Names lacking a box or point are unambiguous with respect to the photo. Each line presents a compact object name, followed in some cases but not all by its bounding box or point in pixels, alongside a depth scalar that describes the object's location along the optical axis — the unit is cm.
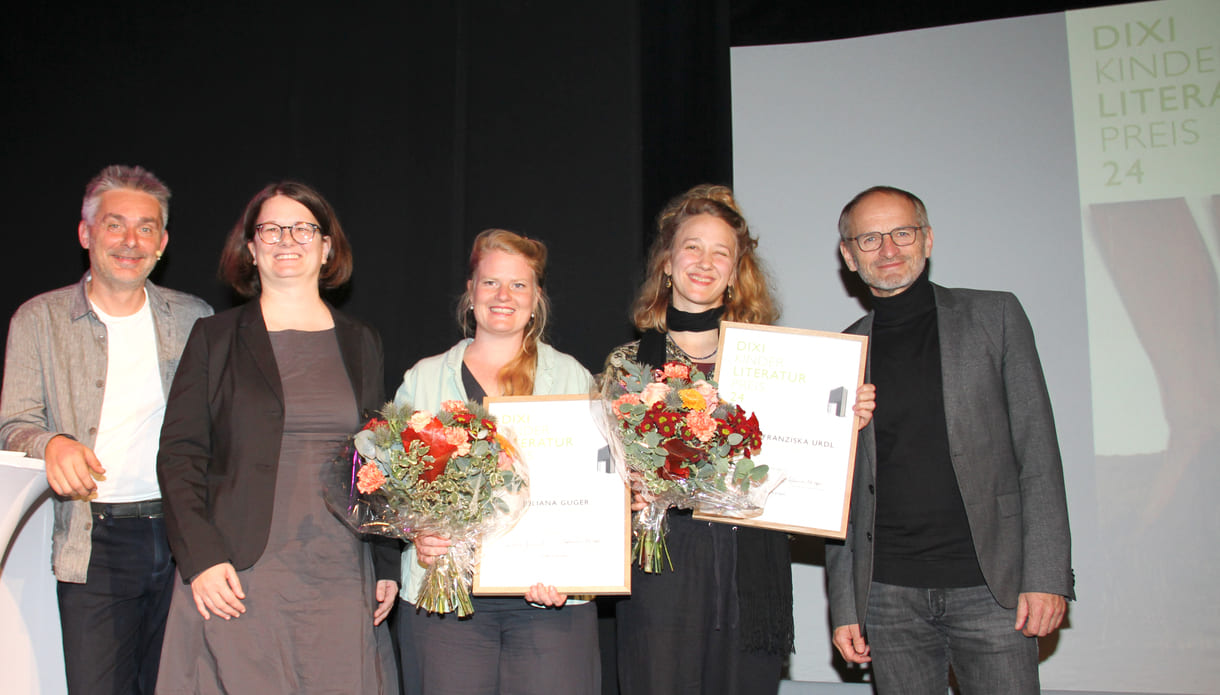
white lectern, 211
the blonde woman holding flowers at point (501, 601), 220
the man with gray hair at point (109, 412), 243
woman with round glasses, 209
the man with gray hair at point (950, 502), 225
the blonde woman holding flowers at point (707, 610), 223
